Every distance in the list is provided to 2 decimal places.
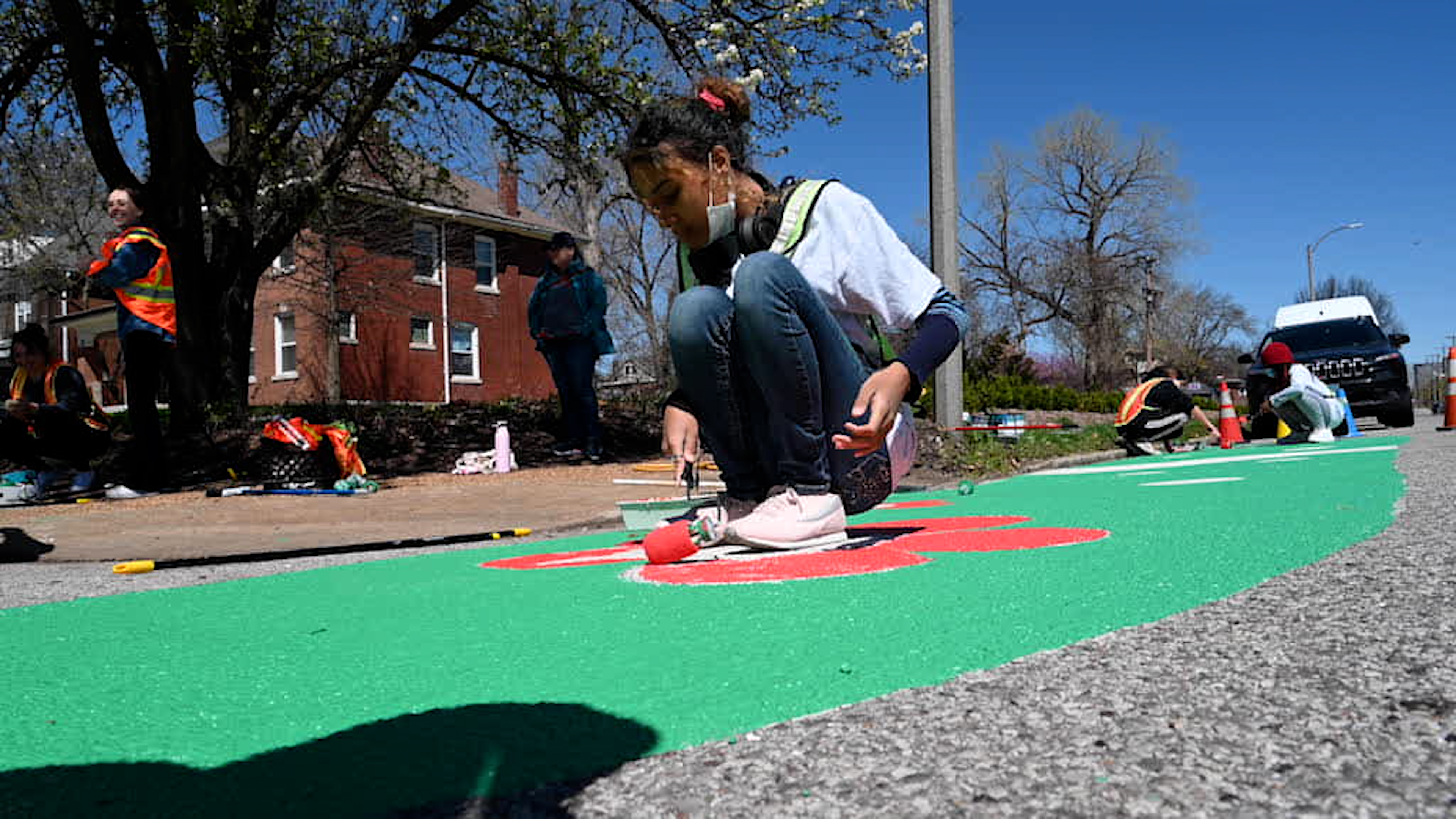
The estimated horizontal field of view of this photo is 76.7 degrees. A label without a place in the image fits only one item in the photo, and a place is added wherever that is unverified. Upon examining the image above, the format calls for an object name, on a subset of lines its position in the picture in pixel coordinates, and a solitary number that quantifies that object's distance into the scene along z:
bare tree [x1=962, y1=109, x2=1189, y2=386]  37.22
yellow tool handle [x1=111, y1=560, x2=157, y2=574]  3.55
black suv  13.11
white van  15.38
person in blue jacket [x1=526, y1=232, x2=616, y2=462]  9.34
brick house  23.56
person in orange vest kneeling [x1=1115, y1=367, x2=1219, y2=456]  9.37
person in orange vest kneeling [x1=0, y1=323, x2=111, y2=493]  7.28
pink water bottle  8.62
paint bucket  13.41
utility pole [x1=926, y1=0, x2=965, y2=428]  8.50
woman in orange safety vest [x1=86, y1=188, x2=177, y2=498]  6.07
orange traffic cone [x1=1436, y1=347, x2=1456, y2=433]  11.48
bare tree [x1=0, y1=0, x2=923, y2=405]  9.36
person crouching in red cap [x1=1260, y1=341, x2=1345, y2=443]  9.10
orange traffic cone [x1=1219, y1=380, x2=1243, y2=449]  10.59
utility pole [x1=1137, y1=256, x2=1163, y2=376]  34.22
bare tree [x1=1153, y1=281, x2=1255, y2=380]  40.94
